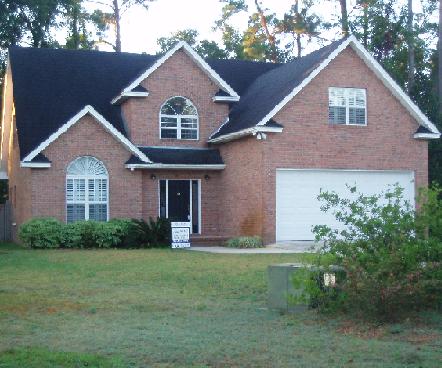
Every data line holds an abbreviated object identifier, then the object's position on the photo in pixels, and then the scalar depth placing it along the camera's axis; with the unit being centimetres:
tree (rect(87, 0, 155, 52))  5019
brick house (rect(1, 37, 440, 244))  2741
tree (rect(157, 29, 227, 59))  4981
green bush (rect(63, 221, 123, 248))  2608
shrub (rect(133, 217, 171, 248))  2670
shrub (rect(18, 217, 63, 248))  2575
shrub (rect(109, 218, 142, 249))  2648
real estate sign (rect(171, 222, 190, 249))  2645
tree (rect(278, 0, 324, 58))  4978
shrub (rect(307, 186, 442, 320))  1023
